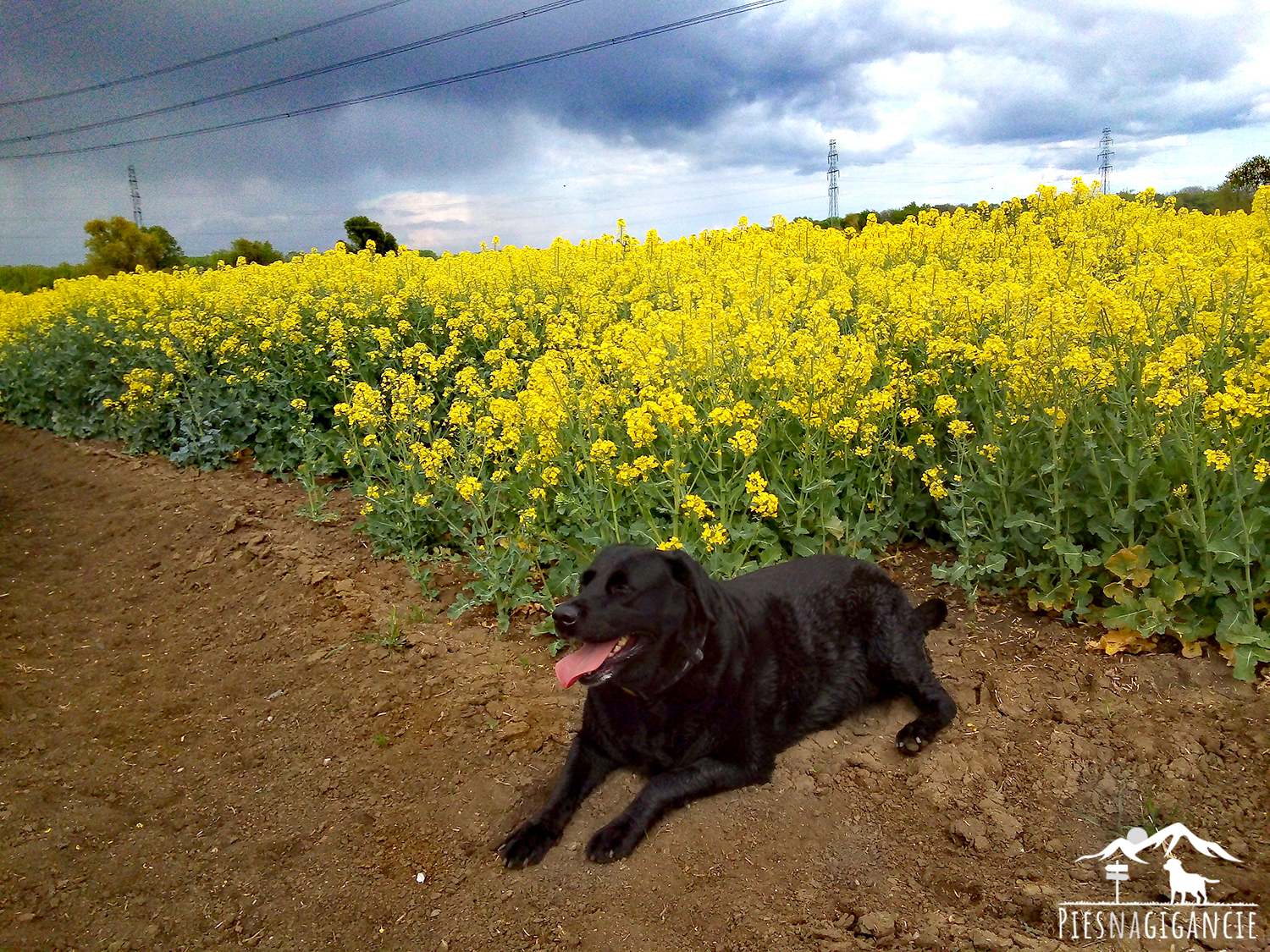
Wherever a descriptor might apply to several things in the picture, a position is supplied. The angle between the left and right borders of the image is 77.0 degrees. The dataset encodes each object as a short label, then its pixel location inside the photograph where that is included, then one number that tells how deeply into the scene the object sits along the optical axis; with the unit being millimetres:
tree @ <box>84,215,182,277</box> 34375
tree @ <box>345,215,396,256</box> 28719
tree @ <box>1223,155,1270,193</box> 26058
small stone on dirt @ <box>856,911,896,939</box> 2326
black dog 2572
